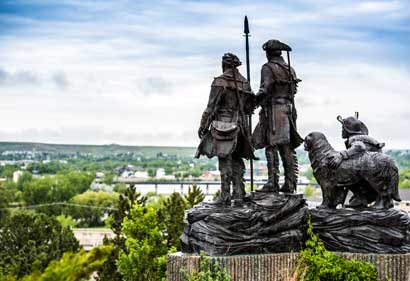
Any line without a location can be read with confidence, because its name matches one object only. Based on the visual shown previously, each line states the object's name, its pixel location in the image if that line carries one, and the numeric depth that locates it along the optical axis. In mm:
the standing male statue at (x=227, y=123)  17672
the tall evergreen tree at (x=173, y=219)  34750
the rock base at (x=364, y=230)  17250
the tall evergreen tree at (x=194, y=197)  40125
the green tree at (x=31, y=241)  43594
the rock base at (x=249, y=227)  17094
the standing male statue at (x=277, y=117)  17891
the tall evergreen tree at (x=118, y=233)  33906
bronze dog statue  17438
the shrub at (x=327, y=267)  16734
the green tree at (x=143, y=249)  29250
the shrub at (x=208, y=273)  16500
